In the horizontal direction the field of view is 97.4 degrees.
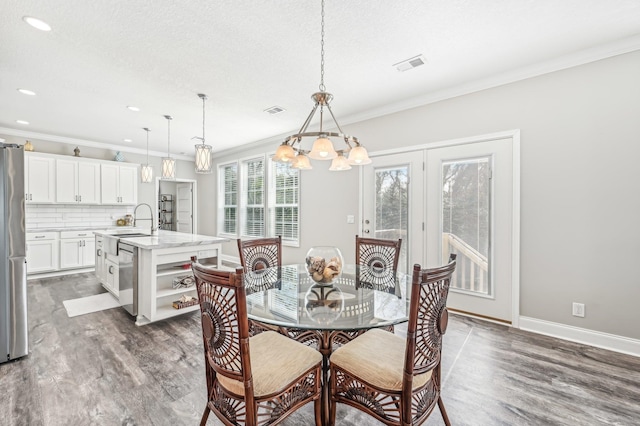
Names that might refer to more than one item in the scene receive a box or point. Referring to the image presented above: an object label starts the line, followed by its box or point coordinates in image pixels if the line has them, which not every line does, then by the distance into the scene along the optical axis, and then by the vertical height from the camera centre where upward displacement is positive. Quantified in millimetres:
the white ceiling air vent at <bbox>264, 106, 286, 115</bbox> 4082 +1506
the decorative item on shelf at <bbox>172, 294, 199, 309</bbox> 3248 -1065
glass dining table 1500 -574
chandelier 1915 +432
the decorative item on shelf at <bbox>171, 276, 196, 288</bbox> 3340 -839
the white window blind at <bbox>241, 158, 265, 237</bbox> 6066 +307
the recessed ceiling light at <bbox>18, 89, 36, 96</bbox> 3502 +1511
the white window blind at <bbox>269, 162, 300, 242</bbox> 5320 +197
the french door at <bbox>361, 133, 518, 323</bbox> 3057 -28
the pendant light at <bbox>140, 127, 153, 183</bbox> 4539 +622
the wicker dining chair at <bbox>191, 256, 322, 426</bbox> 1192 -772
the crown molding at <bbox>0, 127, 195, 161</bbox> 5191 +1459
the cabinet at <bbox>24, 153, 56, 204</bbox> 5051 +603
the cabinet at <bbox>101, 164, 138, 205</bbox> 5965 +603
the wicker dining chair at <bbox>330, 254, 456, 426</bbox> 1272 -789
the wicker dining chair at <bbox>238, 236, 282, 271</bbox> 2659 -411
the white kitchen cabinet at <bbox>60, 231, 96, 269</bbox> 5242 -727
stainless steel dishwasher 3164 -766
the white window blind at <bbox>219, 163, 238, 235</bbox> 6711 +377
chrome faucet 4208 -246
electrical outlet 2652 -923
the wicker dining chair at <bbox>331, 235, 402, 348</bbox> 2232 -519
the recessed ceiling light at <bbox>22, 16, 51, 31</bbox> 2179 +1498
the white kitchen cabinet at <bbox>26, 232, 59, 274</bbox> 4910 -721
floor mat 3465 -1228
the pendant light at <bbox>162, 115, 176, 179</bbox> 3947 +620
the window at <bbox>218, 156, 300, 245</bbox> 5445 +268
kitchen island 3037 -685
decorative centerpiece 1975 -394
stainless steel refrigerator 2312 -381
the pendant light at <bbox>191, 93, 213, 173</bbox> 3295 +629
